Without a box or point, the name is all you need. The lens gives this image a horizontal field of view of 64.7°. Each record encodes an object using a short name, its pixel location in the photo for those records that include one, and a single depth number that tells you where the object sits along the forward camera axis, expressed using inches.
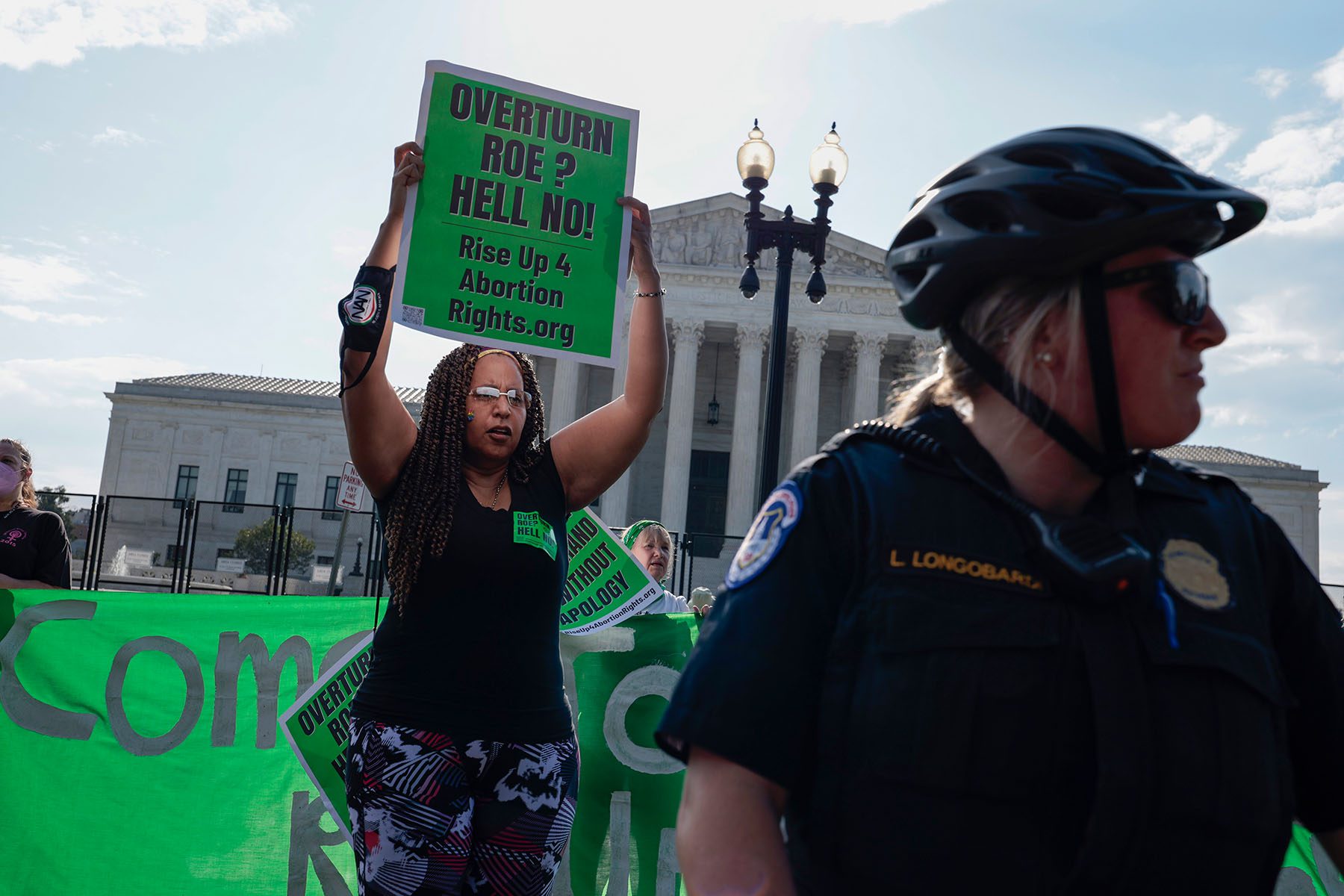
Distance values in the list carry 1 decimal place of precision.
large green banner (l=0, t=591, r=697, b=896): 197.9
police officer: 48.3
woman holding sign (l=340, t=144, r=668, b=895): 112.1
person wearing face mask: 223.1
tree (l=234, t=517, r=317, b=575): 1059.9
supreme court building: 1754.4
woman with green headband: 317.4
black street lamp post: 468.4
